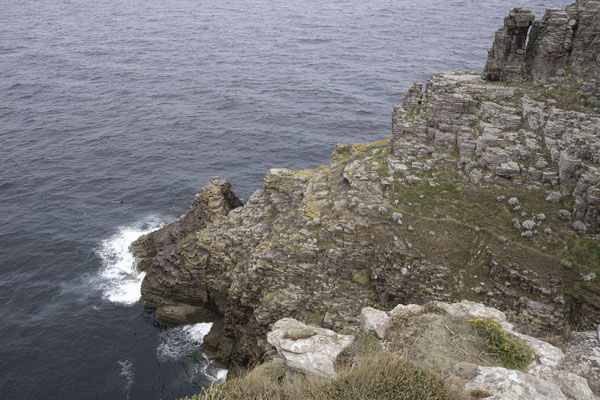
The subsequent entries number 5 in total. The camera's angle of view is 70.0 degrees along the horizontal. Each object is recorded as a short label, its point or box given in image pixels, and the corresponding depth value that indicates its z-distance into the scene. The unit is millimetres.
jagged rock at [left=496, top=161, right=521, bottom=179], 39312
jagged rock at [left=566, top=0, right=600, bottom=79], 41281
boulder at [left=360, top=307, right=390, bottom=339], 27266
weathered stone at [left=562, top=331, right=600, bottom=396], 23217
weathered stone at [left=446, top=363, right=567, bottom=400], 20266
